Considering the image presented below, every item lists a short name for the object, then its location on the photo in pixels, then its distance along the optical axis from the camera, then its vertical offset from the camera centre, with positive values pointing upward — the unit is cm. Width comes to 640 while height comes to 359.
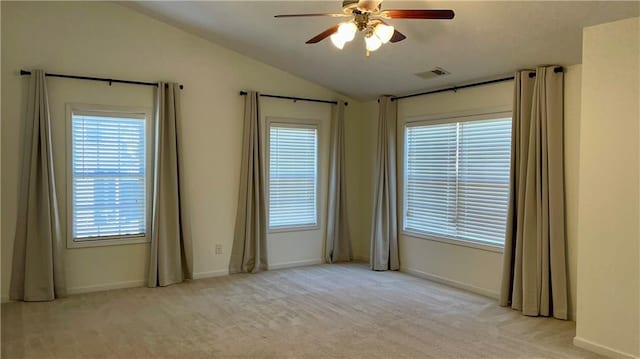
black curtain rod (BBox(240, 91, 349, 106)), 615 +112
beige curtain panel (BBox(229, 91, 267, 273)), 611 -25
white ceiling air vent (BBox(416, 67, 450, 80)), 520 +121
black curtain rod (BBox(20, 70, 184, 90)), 494 +108
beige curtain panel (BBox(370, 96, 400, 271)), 636 -23
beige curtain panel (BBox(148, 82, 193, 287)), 545 -23
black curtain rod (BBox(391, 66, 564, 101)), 445 +109
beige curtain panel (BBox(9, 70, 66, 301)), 480 -34
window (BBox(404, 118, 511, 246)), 513 +3
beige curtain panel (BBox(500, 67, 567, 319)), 441 -17
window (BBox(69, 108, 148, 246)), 518 +2
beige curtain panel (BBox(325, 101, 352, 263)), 685 -17
